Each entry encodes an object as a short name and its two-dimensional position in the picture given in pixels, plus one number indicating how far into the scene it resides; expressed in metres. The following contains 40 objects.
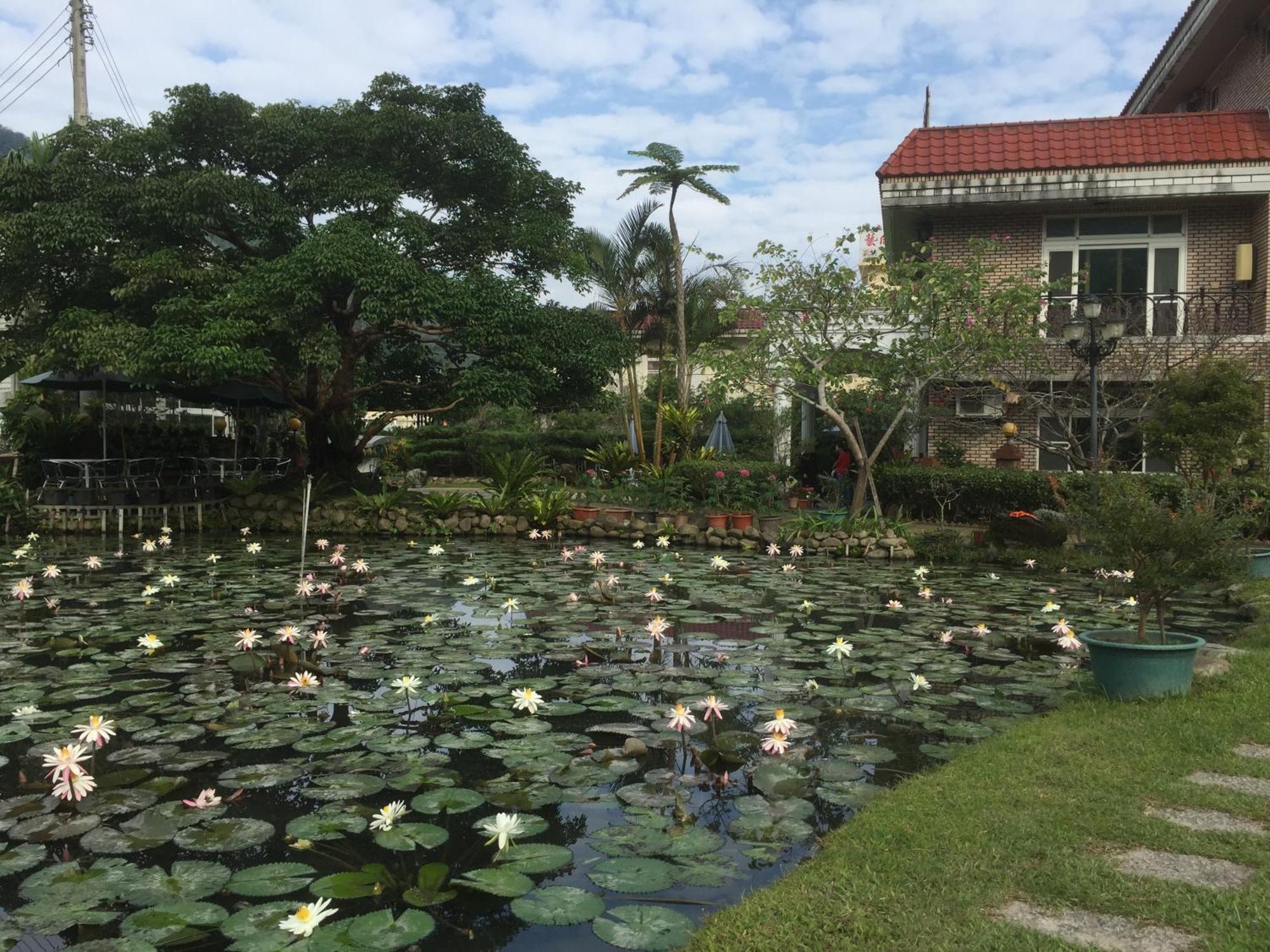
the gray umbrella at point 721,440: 19.73
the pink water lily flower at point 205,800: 3.54
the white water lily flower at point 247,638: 5.61
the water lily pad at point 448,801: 3.63
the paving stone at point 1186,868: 2.84
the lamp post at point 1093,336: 10.70
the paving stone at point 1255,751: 3.99
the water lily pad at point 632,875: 3.06
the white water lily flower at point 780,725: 3.92
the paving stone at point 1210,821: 3.21
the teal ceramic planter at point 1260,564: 9.05
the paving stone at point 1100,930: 2.49
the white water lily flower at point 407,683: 4.70
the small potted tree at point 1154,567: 4.81
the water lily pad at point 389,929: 2.67
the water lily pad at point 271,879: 2.96
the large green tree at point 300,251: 12.73
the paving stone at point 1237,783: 3.60
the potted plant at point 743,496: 13.84
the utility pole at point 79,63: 17.78
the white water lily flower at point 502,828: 3.17
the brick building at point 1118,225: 13.84
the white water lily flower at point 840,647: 5.29
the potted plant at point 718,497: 13.23
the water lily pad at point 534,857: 3.16
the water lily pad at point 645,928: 2.73
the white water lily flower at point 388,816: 3.30
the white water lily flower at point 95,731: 3.80
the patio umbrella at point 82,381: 14.11
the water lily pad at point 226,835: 3.29
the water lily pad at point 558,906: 2.82
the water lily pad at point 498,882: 2.98
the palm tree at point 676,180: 22.50
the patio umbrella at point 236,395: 15.95
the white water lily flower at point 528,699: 4.42
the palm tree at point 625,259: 23.27
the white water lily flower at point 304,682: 5.02
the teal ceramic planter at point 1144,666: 4.80
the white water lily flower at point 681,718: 4.02
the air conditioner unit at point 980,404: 14.76
